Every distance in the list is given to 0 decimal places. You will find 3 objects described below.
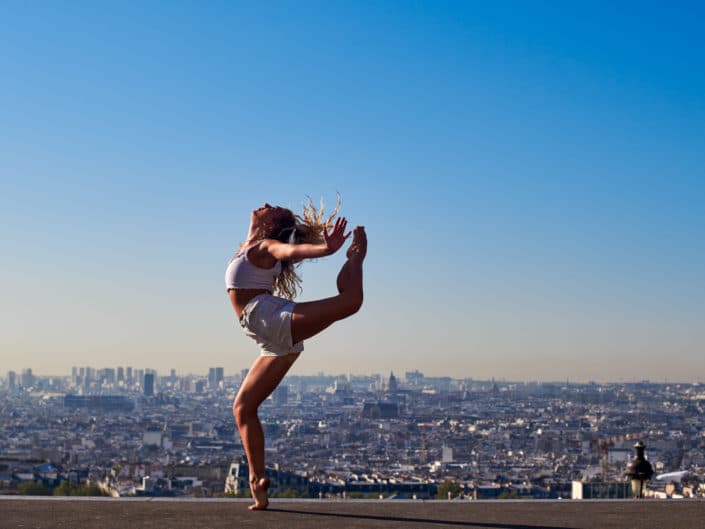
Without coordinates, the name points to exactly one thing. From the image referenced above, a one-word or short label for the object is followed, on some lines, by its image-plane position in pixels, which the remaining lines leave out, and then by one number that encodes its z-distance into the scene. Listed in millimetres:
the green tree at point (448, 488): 39250
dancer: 5023
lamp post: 10070
